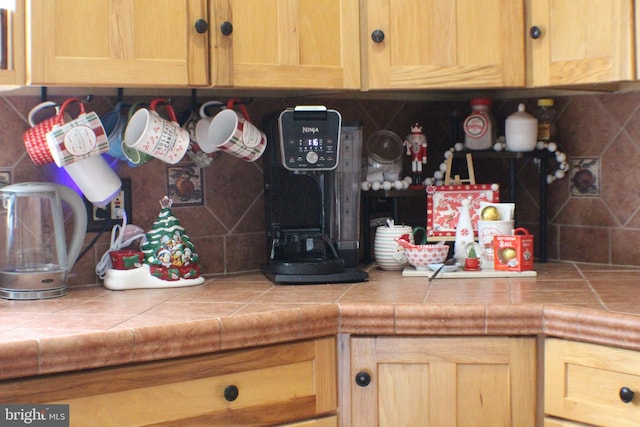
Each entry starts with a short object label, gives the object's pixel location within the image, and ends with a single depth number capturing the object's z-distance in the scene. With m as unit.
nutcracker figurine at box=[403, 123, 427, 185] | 2.62
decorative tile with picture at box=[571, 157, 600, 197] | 2.54
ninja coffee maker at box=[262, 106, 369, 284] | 2.21
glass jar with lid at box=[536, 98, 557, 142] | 2.54
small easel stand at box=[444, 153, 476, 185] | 2.56
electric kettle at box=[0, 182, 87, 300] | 2.09
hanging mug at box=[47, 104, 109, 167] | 2.07
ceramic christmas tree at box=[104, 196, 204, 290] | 2.23
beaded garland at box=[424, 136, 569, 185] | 2.55
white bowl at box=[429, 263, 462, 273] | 2.30
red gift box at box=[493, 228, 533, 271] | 2.31
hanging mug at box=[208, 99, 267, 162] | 2.24
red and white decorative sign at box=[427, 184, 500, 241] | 2.53
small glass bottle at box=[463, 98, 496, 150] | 2.58
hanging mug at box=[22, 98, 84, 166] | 2.10
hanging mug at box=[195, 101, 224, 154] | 2.33
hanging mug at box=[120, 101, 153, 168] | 2.24
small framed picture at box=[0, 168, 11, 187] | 2.20
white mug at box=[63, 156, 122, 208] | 2.20
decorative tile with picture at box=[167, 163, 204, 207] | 2.42
